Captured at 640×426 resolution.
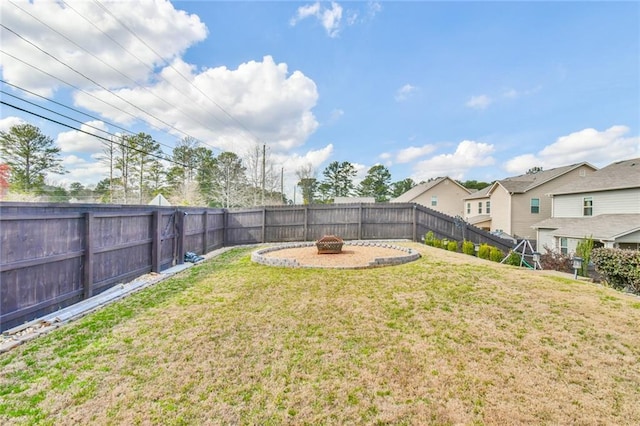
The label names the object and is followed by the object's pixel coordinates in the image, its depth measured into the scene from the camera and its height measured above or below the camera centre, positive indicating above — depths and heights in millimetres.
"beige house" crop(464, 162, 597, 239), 19391 +1309
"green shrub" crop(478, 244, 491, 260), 11010 -1554
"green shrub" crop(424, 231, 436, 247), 12013 -1129
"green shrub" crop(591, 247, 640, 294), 6148 -1250
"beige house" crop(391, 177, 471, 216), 26938 +1932
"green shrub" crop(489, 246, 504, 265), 10570 -1614
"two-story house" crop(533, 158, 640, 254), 11641 +237
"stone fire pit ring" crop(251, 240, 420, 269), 7249 -1360
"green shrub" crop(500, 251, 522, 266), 10898 -1855
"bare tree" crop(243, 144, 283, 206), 28938 +4608
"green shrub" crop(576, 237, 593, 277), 9555 -1414
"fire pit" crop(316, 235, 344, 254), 9202 -1094
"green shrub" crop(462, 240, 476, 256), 11586 -1468
